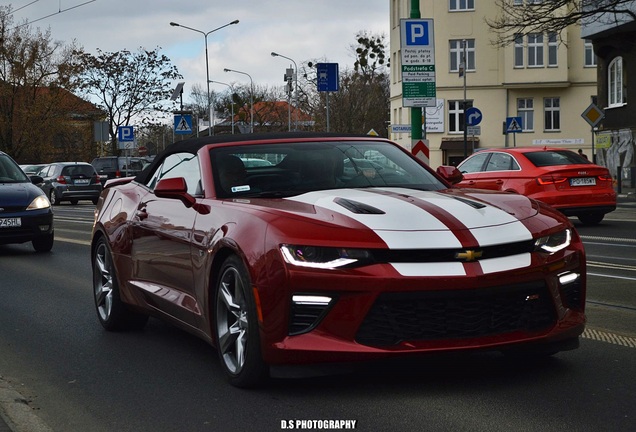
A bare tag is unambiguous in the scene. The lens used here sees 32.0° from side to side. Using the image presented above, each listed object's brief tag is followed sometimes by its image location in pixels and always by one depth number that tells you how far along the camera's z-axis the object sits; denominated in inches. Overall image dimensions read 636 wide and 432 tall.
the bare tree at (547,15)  1135.0
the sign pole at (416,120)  893.8
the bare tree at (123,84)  2721.5
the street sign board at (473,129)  1528.7
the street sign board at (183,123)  1541.6
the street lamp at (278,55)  2922.5
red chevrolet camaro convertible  209.0
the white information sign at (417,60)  832.9
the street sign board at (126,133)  1737.2
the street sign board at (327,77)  1408.7
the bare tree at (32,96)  2662.4
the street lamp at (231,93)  4025.6
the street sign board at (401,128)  1313.6
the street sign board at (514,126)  1578.2
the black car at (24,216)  645.3
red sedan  736.3
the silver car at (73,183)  1594.5
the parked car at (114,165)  1852.9
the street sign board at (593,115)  1238.9
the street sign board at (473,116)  1435.8
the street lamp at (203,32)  2541.8
